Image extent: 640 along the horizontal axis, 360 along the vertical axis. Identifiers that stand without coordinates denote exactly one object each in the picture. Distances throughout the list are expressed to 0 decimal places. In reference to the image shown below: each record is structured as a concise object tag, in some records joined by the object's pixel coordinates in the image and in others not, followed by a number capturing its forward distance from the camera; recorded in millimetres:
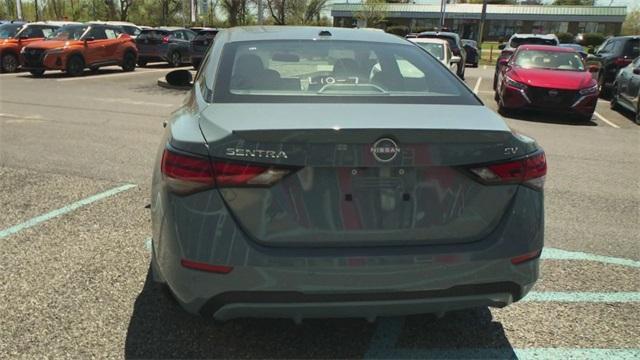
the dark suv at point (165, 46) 24703
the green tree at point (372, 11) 55522
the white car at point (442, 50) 14439
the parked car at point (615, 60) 16047
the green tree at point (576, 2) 103812
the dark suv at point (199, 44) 23188
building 70250
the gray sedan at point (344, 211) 2373
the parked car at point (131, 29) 27388
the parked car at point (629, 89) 11906
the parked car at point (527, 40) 20734
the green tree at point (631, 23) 74375
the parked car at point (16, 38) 20391
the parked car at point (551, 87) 11430
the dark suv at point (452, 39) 19912
